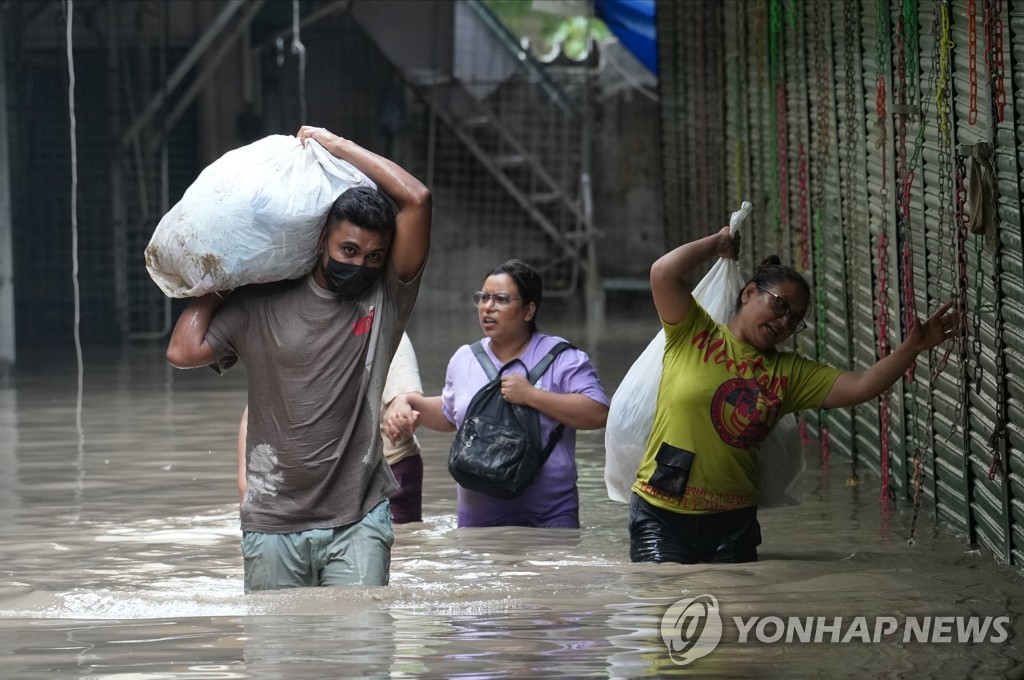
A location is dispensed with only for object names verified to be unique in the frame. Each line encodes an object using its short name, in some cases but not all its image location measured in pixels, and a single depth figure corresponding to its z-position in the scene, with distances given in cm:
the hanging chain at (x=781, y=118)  2172
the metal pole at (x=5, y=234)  3256
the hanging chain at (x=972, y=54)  1193
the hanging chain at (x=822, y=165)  1887
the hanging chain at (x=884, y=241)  1496
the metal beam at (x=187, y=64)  3569
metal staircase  4394
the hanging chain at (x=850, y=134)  1687
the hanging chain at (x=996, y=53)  1147
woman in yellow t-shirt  1110
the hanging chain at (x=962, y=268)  1079
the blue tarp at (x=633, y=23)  3728
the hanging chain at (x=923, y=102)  1236
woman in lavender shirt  1268
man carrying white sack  944
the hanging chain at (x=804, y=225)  2055
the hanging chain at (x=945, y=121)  1212
